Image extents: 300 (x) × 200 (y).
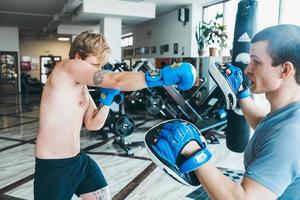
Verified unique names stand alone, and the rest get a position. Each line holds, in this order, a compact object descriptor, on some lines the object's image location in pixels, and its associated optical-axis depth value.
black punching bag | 2.07
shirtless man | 1.82
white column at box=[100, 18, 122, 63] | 8.73
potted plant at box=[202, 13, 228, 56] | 7.31
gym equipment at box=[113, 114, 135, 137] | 4.67
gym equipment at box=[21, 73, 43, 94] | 14.98
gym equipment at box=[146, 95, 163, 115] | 5.33
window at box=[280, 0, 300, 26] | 6.05
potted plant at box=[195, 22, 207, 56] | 7.62
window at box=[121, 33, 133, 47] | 12.99
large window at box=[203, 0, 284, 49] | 6.13
